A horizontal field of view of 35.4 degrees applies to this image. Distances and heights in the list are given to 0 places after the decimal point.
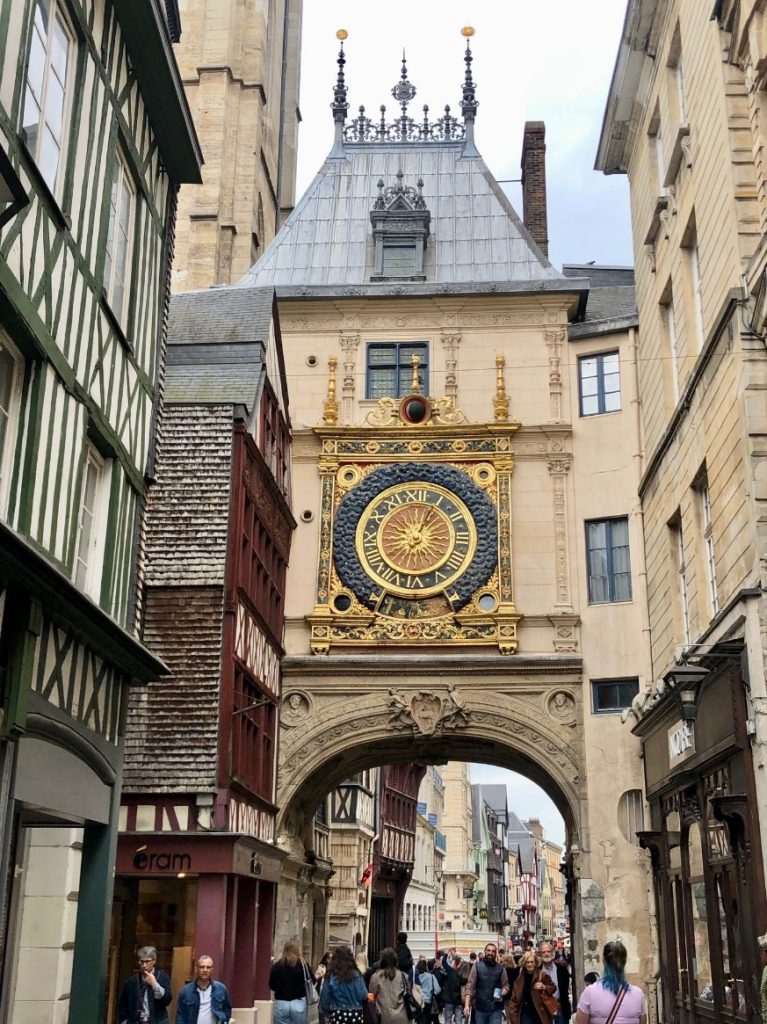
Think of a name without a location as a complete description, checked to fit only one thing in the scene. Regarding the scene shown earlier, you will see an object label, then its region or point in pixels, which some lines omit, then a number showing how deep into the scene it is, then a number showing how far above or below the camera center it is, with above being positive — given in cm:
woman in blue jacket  1041 -44
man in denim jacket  938 -47
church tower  3672 +2475
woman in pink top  666 -30
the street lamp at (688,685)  1243 +254
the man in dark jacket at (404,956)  1602 -21
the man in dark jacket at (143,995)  943 -43
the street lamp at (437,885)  5600 +251
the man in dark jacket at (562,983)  1764 -60
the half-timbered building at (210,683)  1470 +323
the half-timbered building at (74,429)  774 +371
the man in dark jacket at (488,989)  1384 -54
